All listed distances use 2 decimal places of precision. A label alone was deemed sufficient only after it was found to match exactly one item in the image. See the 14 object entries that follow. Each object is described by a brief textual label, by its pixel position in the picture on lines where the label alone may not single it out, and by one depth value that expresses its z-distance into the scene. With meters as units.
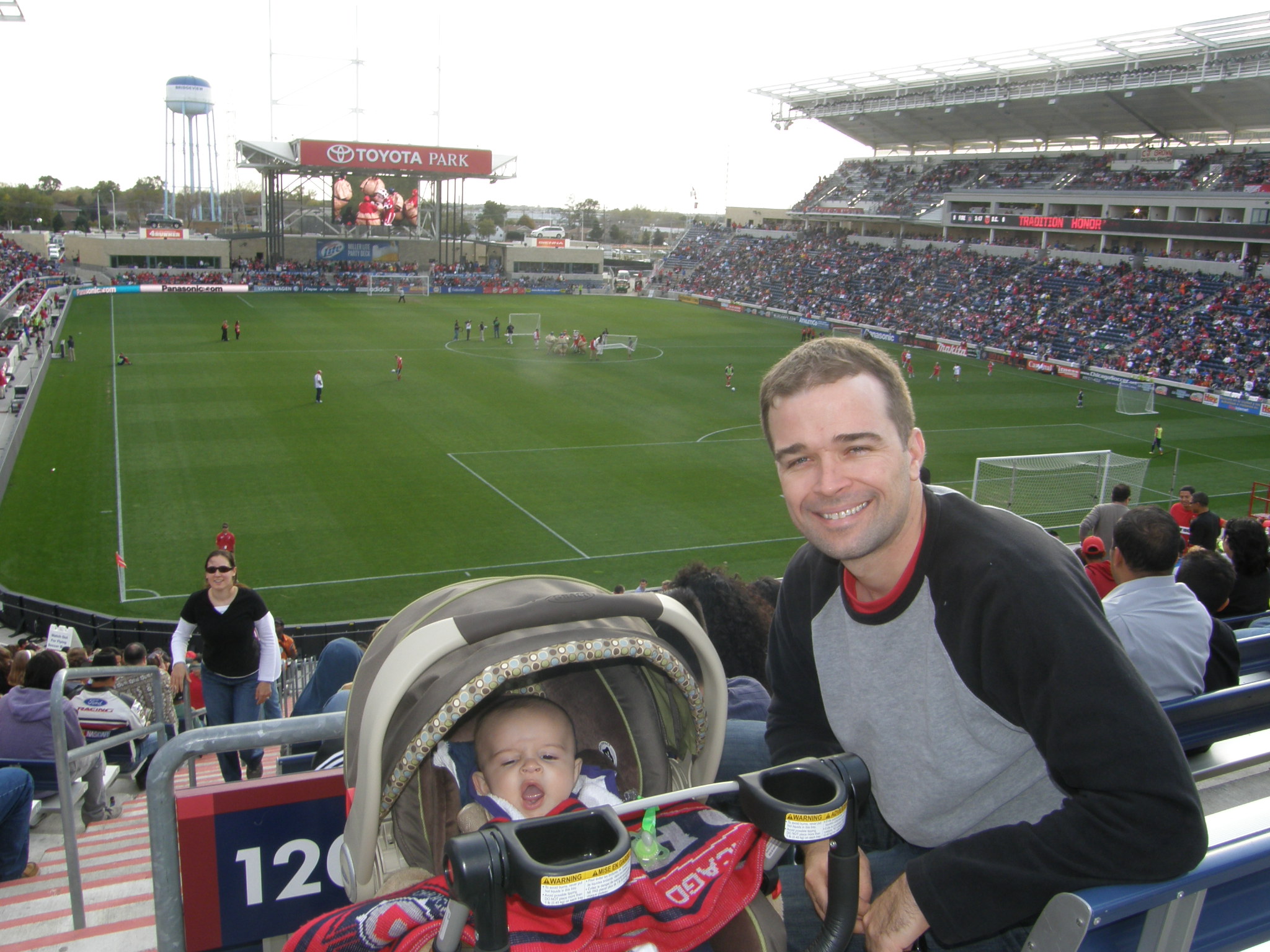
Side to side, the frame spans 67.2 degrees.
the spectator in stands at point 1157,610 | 4.29
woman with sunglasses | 7.79
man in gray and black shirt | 2.13
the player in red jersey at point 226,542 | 11.29
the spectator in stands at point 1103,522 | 10.94
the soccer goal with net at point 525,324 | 52.53
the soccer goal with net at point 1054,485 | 24.02
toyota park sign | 69.50
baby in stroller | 1.72
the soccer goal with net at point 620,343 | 47.53
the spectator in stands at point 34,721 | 6.58
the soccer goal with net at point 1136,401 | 36.66
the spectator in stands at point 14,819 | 5.52
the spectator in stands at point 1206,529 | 11.61
